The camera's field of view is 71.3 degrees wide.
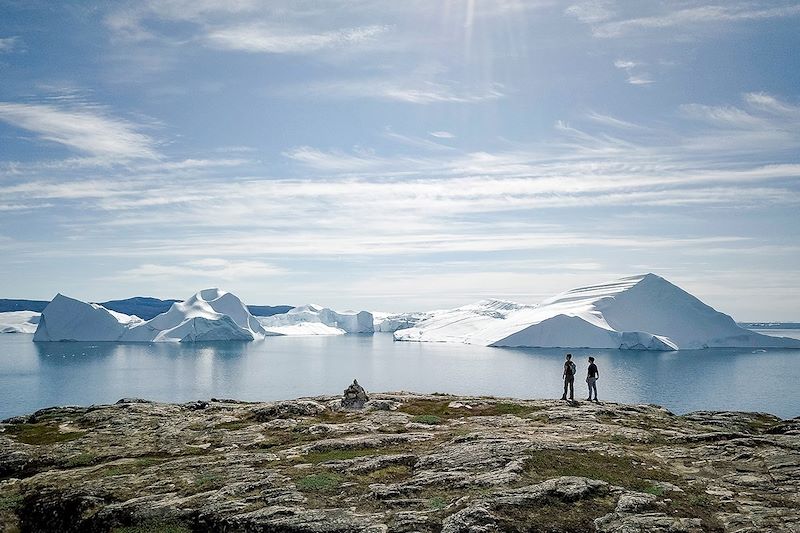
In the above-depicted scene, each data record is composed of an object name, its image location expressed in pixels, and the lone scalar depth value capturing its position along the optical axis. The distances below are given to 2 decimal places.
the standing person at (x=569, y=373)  34.56
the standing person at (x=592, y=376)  35.05
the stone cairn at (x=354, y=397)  33.72
